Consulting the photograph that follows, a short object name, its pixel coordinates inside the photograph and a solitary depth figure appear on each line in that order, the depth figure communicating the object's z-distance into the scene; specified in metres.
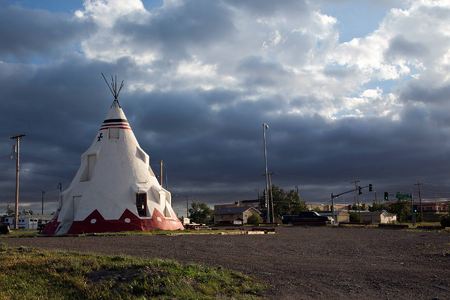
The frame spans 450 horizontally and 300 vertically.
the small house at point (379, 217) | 105.44
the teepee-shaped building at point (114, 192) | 36.19
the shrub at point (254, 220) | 74.91
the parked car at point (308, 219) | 69.10
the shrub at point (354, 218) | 86.43
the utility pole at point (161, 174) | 62.12
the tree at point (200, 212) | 109.31
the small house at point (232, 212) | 101.94
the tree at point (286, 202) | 119.94
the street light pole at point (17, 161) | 55.30
